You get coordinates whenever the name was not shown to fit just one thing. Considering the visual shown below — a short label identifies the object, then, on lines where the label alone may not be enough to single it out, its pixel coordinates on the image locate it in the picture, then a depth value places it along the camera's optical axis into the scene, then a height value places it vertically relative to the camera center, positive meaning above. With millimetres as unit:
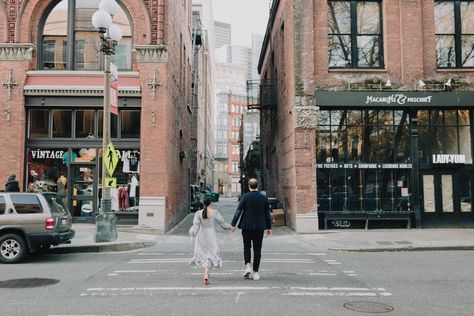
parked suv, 11875 -928
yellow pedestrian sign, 14812 +802
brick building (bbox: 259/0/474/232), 19125 +2853
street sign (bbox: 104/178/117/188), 14719 +88
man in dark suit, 9570 -691
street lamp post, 14272 +2873
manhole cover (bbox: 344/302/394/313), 7023 -1789
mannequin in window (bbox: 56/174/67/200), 19266 +53
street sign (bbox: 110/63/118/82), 15141 +3465
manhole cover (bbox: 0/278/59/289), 8867 -1772
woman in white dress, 9180 -981
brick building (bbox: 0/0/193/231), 18688 +3218
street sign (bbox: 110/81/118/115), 15188 +2741
